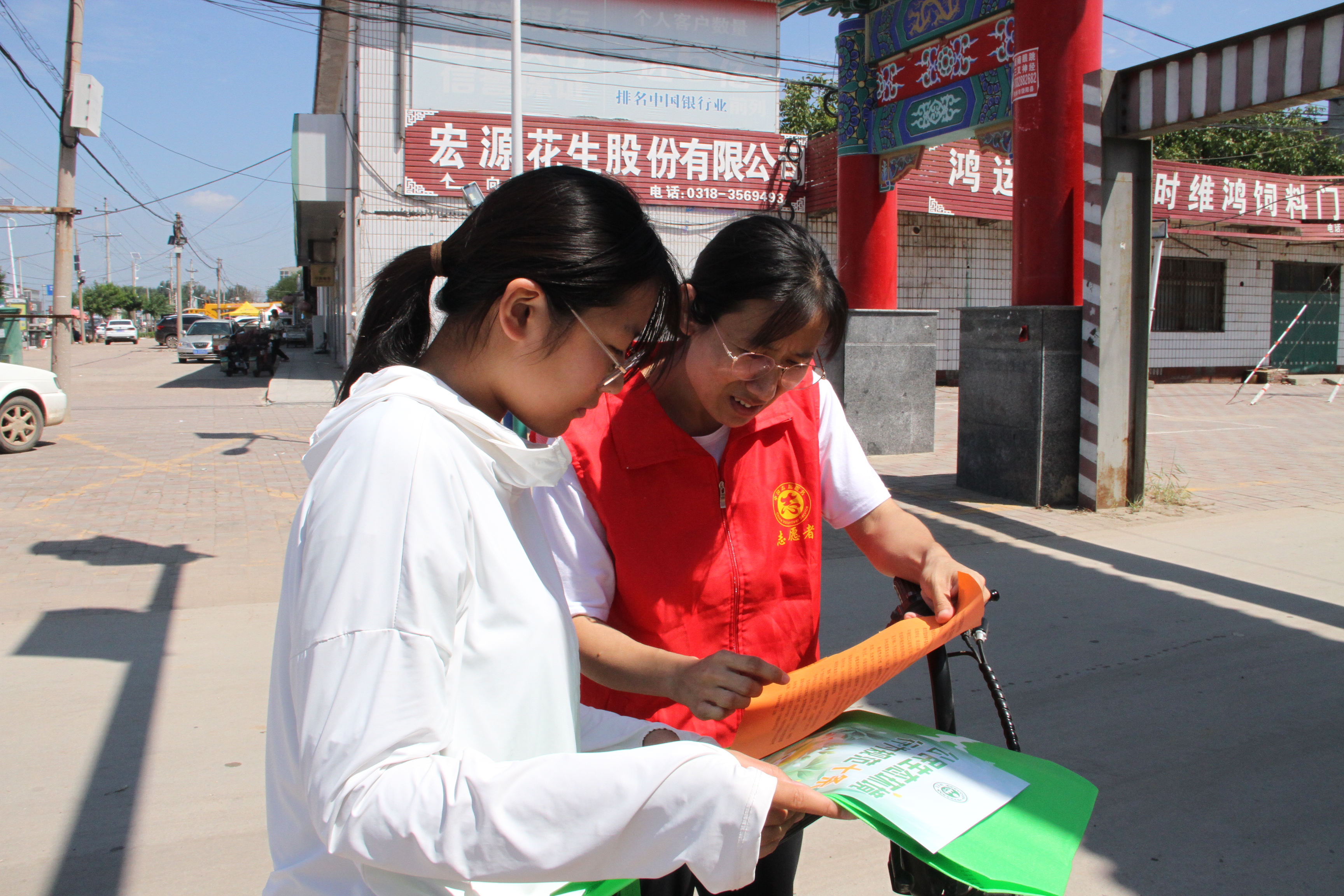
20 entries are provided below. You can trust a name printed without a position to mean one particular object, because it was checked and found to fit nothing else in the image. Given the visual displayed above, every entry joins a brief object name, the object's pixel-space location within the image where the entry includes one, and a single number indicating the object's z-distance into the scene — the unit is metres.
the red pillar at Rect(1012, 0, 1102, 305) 7.34
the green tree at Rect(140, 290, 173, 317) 94.74
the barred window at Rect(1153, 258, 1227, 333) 19.81
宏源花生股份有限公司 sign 15.80
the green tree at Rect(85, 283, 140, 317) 79.44
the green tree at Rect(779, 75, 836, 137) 33.56
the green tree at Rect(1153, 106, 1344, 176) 27.00
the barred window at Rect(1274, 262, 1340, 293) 21.38
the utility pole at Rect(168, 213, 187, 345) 48.75
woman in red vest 1.65
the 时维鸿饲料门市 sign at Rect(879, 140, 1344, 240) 16.92
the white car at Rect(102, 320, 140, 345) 48.72
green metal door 21.34
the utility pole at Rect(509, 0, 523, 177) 10.78
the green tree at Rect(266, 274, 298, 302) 121.09
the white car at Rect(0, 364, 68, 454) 10.79
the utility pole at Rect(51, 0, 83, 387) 10.61
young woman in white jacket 0.90
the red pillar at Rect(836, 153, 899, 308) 10.28
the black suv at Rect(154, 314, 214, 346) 47.59
